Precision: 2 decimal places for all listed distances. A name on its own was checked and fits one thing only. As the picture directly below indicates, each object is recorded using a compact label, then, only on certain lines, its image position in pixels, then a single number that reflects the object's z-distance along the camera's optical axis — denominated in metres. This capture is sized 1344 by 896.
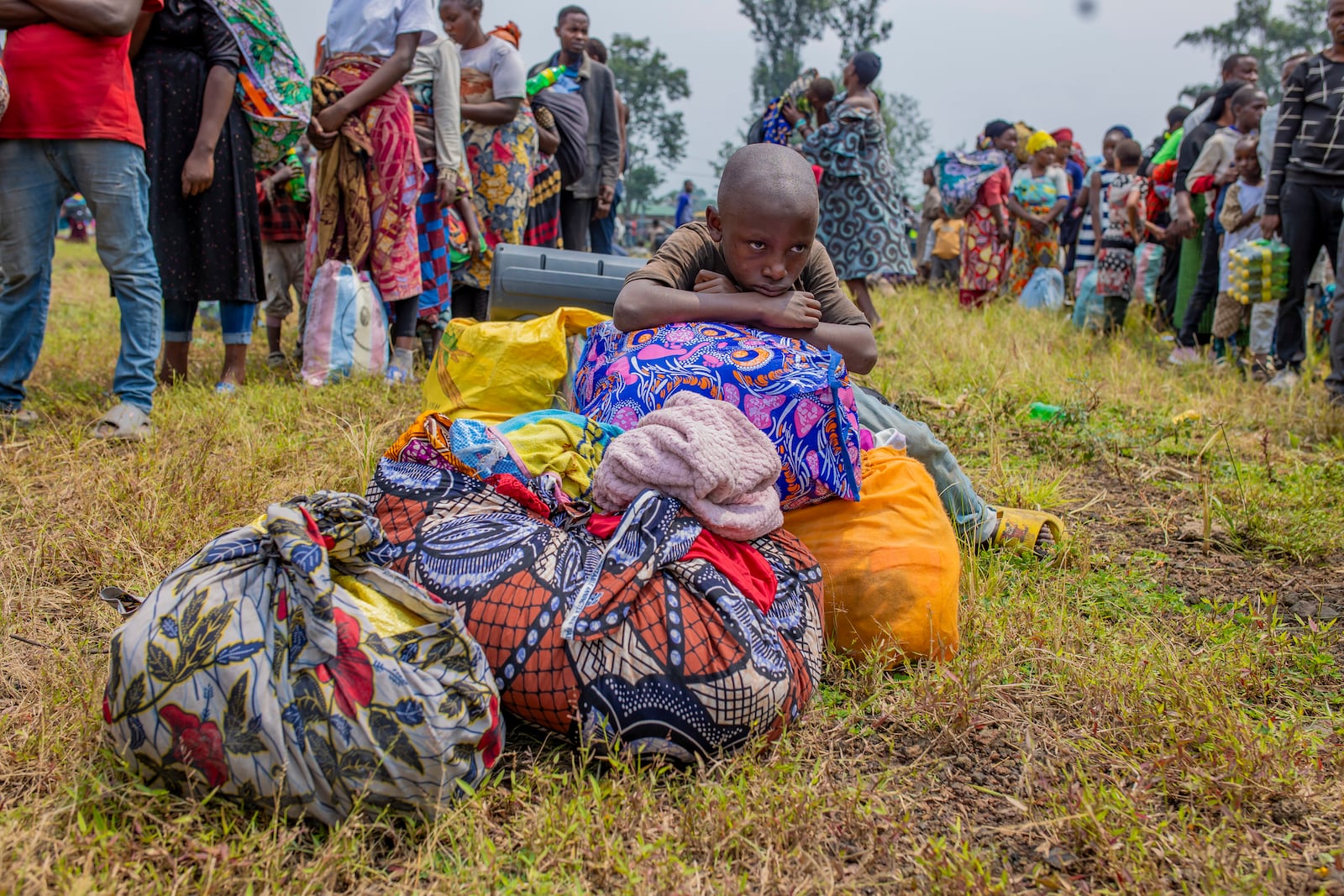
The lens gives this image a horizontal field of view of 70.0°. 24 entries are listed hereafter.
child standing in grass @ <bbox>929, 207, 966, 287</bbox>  9.96
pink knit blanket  1.84
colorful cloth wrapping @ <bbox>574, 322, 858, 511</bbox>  2.11
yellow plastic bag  2.72
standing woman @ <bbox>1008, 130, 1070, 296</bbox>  8.86
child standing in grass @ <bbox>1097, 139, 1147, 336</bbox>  6.90
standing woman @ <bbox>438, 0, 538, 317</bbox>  5.02
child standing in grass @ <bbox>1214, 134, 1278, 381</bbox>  5.52
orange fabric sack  2.08
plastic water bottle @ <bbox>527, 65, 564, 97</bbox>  5.76
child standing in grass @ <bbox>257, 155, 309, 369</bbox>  5.07
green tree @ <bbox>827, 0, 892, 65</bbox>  43.00
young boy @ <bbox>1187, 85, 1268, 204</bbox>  5.95
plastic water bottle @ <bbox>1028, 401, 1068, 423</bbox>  4.07
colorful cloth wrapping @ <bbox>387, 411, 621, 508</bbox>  1.93
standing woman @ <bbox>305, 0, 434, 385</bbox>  4.19
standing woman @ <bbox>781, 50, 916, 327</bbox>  5.79
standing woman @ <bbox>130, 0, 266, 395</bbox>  3.71
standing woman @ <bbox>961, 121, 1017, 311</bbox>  8.45
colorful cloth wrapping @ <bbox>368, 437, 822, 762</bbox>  1.63
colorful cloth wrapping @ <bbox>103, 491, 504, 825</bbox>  1.42
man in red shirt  3.10
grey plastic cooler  3.15
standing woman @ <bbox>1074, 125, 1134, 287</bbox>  7.81
